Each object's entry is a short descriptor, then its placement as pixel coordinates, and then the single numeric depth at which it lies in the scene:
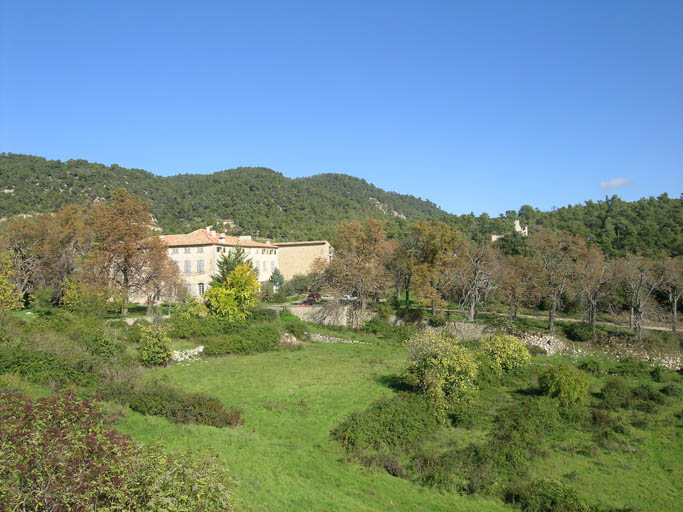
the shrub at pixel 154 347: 23.22
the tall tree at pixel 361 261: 39.03
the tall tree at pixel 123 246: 32.94
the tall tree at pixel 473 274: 35.44
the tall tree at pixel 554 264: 32.38
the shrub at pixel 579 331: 29.89
